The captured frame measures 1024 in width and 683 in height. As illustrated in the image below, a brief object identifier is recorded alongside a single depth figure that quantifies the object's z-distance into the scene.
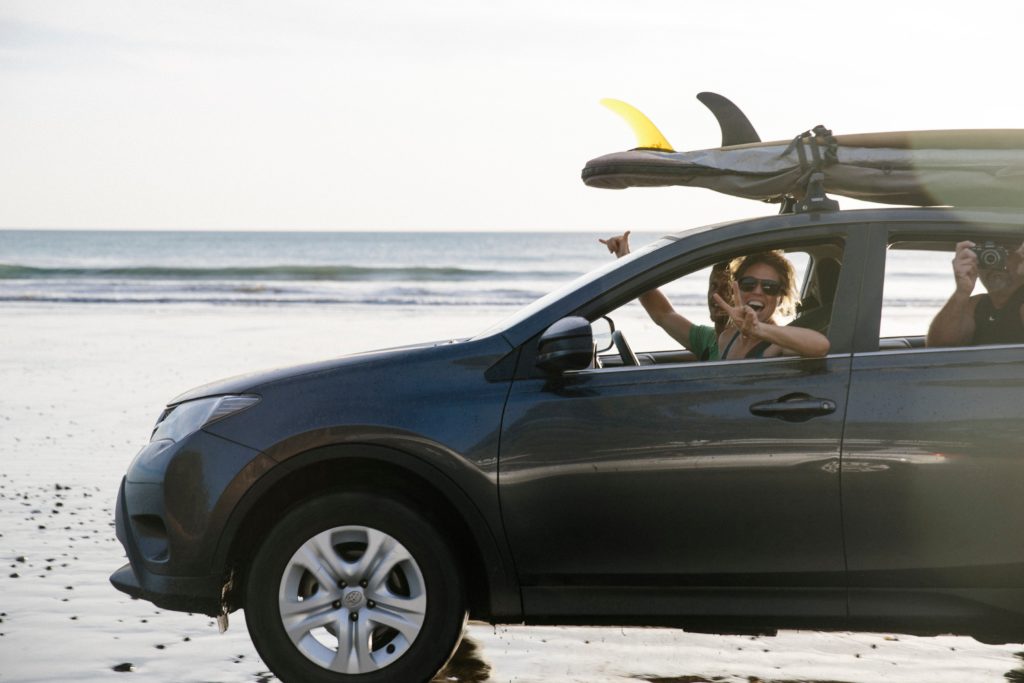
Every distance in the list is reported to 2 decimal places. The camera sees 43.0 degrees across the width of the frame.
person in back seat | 4.21
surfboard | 4.27
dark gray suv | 3.93
